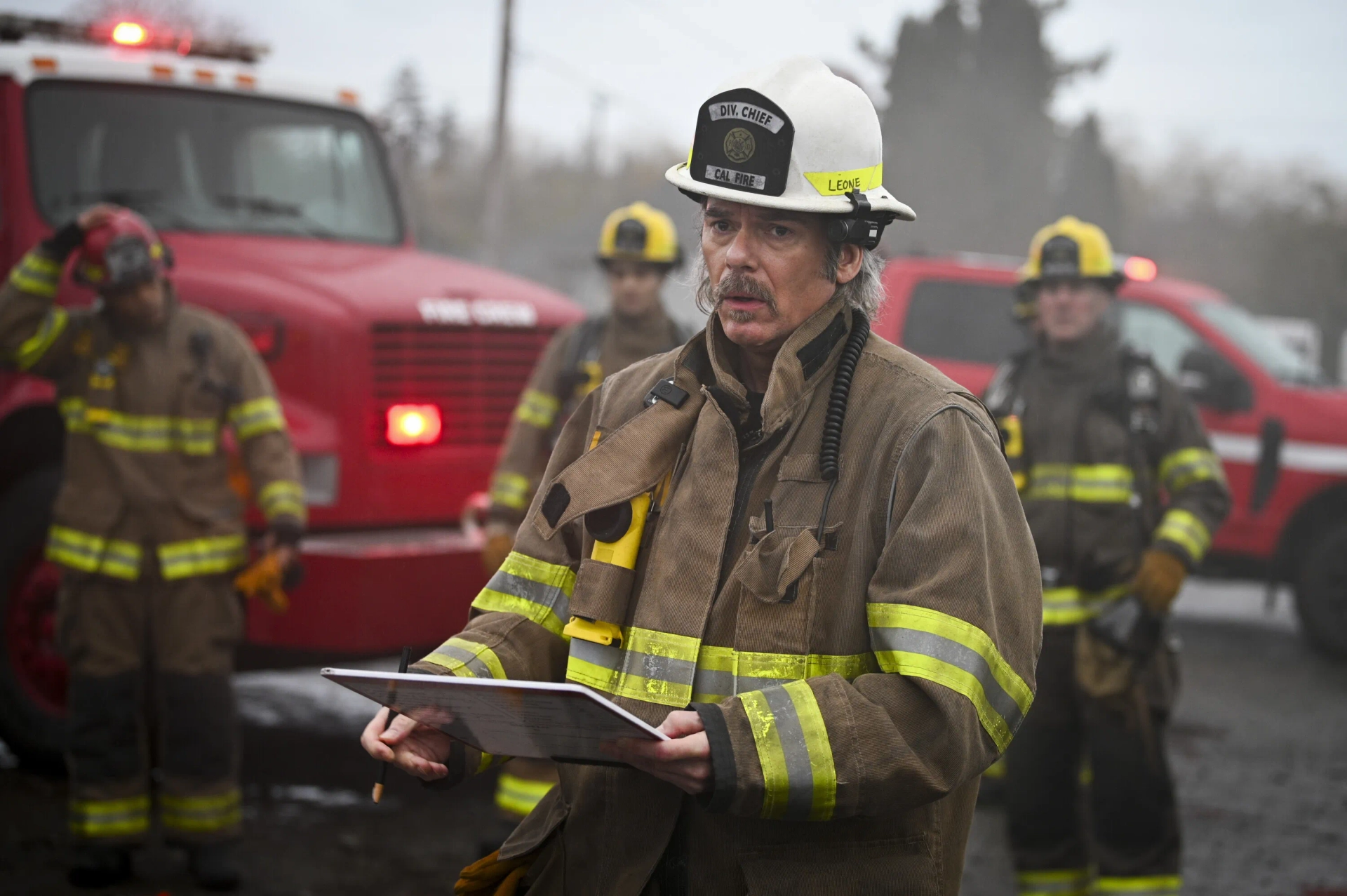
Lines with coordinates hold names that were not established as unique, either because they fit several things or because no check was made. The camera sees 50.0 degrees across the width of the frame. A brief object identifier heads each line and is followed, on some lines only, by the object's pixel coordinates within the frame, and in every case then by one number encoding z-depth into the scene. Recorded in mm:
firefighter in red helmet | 4762
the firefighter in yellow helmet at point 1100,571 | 4395
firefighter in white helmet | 1972
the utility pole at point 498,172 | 20453
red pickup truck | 8711
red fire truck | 5492
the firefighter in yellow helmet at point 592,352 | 5371
